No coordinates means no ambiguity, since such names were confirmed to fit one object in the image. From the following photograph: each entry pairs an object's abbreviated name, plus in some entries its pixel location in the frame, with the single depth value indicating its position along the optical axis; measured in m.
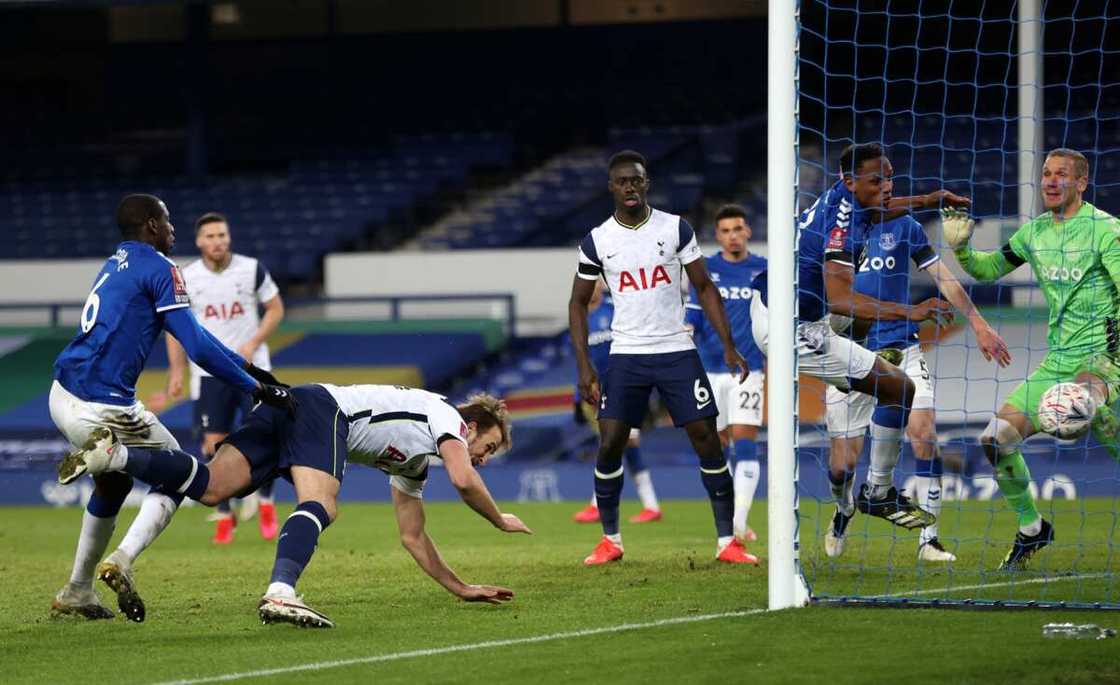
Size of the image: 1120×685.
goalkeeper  16.89
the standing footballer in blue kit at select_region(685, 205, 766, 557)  22.97
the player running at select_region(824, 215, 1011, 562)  19.14
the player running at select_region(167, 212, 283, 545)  24.59
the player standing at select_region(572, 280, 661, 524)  27.16
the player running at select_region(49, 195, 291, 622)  15.00
